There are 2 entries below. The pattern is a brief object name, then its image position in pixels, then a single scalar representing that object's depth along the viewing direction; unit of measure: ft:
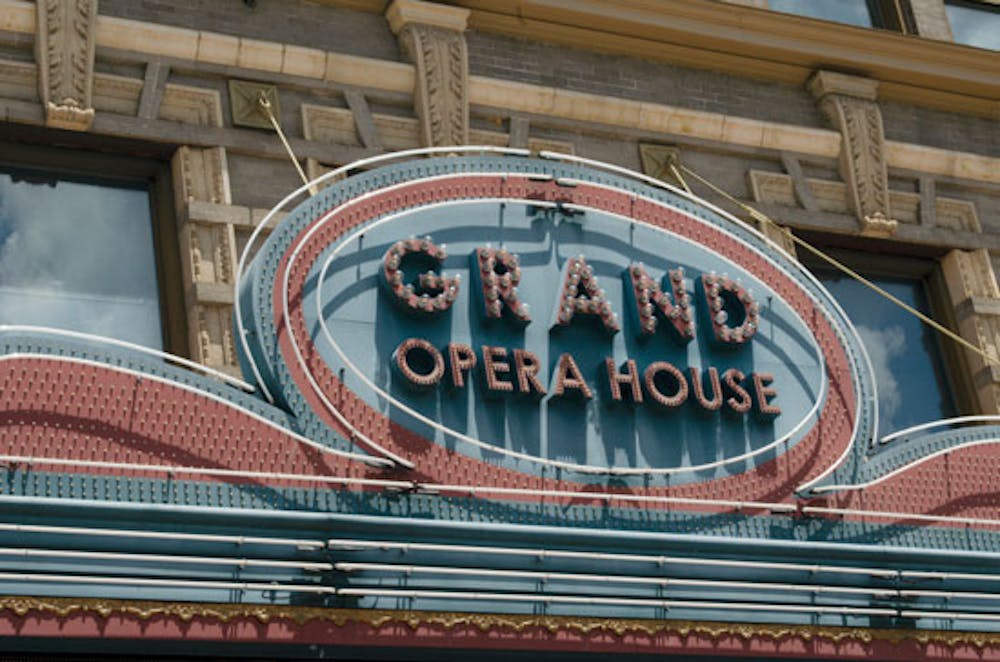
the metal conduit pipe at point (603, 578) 36.91
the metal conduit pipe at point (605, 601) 36.76
